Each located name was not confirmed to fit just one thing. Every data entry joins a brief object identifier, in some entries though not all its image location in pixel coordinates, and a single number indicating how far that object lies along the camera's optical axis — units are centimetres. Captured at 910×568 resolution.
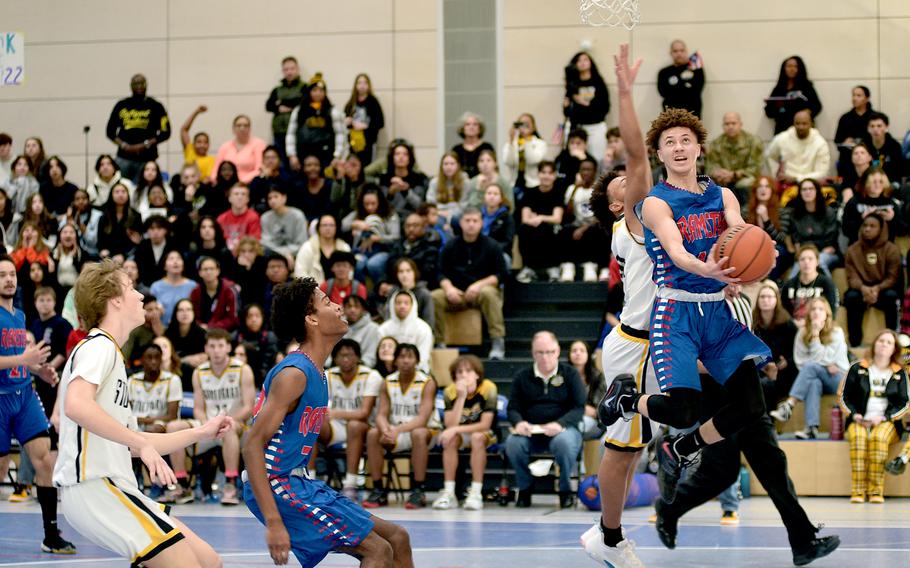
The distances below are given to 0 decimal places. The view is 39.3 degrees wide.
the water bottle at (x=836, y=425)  1155
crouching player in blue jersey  498
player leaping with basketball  589
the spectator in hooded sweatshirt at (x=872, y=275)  1283
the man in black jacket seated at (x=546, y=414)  1081
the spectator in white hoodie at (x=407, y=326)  1225
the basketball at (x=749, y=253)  554
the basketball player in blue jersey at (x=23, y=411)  808
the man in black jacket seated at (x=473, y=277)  1304
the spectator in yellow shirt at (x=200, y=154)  1673
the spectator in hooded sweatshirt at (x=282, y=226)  1438
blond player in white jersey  470
